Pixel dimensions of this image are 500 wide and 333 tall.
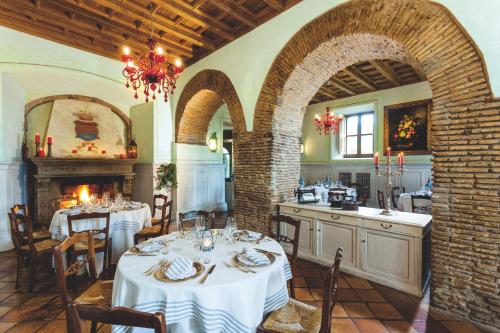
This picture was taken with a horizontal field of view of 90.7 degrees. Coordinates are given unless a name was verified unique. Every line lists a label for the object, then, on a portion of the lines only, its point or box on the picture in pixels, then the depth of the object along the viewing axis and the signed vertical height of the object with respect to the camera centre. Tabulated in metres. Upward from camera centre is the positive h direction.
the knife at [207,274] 1.59 -0.75
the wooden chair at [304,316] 1.43 -1.09
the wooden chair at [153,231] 3.69 -1.06
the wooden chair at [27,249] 2.91 -1.06
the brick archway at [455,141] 2.30 +0.21
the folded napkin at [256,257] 1.82 -0.72
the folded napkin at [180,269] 1.61 -0.71
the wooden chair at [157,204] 4.47 -0.95
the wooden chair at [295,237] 2.47 -0.77
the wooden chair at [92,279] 1.72 -0.91
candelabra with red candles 3.04 -0.29
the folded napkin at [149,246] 2.09 -0.72
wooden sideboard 2.86 -1.05
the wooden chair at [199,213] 2.88 -0.61
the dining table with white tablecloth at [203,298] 1.49 -0.84
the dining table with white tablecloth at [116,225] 3.38 -0.87
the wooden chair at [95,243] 2.85 -1.03
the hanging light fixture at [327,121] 6.84 +1.21
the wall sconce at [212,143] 7.35 +0.61
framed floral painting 6.78 +1.04
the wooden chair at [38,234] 3.59 -1.05
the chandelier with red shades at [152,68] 3.24 +1.30
